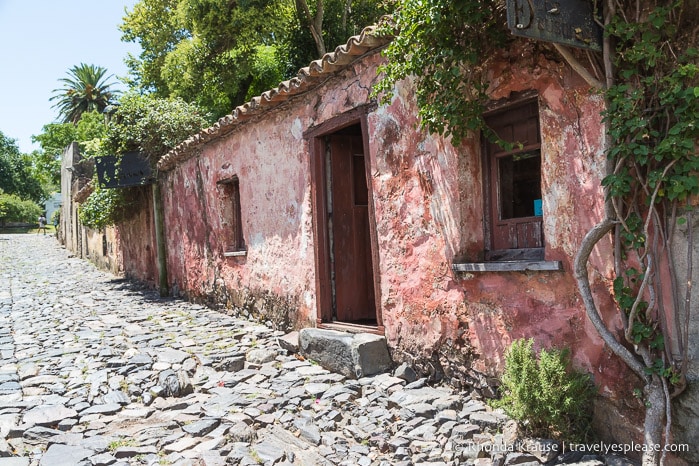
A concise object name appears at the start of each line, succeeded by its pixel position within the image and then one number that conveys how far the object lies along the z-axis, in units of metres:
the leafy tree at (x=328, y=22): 14.86
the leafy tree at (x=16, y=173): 46.38
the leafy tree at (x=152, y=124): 11.70
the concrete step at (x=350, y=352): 5.20
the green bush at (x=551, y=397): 3.39
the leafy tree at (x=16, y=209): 40.88
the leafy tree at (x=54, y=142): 37.03
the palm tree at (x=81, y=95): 39.66
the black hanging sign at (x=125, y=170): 12.03
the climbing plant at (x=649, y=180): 3.00
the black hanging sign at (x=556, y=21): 3.20
